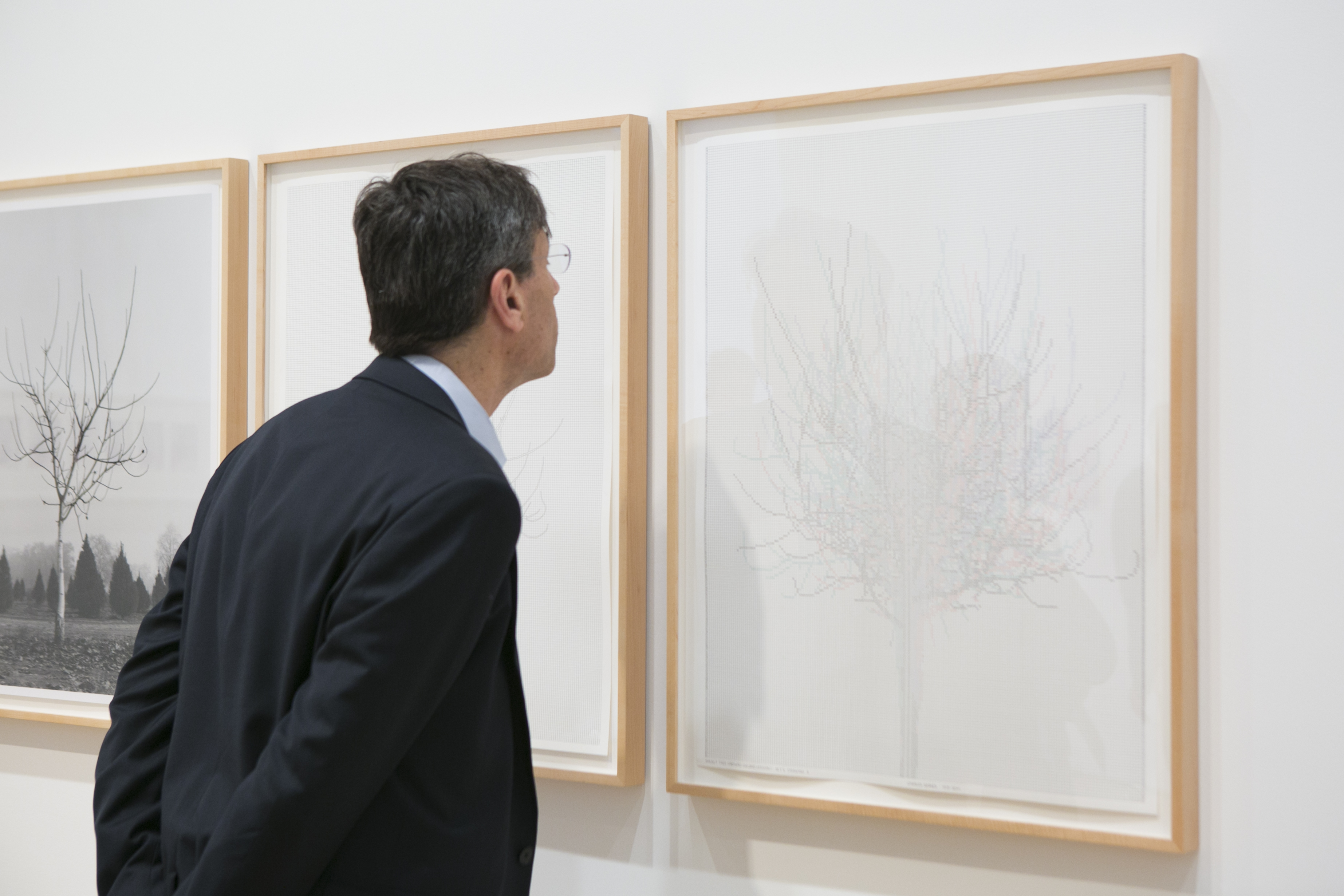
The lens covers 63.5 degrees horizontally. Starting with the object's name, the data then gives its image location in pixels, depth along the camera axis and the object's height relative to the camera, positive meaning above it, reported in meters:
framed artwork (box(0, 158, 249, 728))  1.59 +0.08
